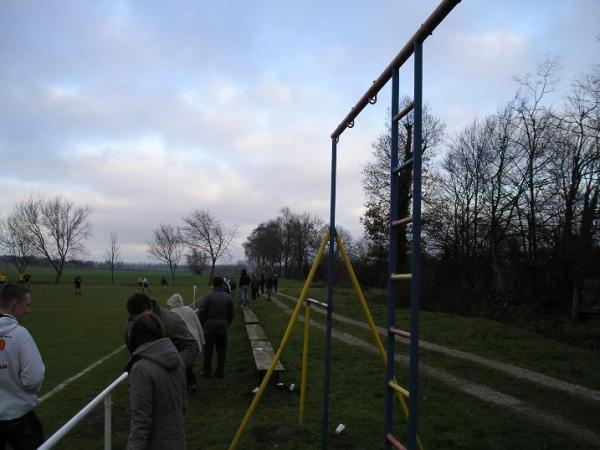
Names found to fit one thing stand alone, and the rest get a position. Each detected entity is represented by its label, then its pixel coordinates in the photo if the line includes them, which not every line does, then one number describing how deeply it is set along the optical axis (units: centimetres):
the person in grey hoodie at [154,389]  340
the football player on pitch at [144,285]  4504
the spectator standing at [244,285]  2681
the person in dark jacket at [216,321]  954
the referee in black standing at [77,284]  4032
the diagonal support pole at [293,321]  509
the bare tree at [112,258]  9450
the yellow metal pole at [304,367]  615
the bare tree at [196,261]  8075
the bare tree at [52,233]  7469
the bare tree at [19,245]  7412
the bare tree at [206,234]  7800
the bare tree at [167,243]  9622
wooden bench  871
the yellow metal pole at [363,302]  475
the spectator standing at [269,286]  3429
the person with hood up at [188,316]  761
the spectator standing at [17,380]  378
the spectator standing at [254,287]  3464
